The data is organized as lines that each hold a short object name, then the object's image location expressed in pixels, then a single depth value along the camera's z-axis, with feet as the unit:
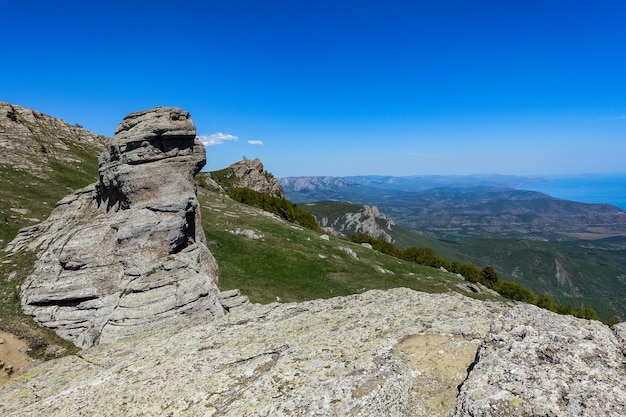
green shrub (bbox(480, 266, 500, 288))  334.30
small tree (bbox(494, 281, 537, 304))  310.65
